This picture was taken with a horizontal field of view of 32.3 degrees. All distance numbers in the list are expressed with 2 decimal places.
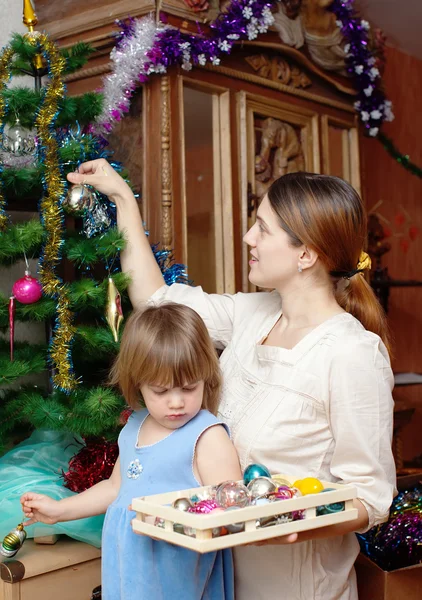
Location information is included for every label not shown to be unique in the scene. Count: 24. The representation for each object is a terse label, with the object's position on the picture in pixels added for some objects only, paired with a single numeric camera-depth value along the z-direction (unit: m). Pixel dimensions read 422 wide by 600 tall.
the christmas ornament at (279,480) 1.39
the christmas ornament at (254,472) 1.36
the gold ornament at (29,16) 1.93
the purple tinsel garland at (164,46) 2.29
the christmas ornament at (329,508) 1.33
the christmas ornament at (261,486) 1.29
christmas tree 1.77
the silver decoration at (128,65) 2.28
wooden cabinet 2.38
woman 1.51
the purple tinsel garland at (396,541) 2.09
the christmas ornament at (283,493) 1.29
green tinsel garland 3.84
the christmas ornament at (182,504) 1.25
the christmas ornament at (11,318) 1.74
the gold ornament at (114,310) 1.81
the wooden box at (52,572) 1.67
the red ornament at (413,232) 5.01
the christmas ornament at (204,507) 1.23
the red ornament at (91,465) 1.84
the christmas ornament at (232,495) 1.25
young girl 1.47
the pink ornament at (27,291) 1.75
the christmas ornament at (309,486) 1.34
